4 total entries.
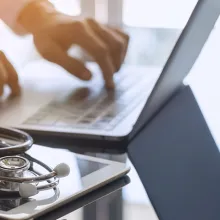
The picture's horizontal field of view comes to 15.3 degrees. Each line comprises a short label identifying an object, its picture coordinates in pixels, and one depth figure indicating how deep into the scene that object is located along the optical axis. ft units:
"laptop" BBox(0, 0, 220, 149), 3.25
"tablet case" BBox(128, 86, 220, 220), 2.72
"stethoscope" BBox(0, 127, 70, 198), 2.60
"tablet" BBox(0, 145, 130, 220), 2.53
